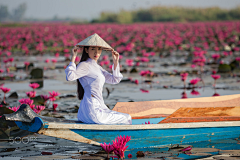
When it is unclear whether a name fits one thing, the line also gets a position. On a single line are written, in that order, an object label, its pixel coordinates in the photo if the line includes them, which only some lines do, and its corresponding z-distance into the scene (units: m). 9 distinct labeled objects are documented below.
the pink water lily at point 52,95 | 11.40
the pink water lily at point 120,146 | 7.43
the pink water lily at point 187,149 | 8.29
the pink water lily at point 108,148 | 7.49
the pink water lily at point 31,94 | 11.80
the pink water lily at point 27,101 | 10.05
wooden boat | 7.92
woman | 8.45
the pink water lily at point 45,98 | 11.77
